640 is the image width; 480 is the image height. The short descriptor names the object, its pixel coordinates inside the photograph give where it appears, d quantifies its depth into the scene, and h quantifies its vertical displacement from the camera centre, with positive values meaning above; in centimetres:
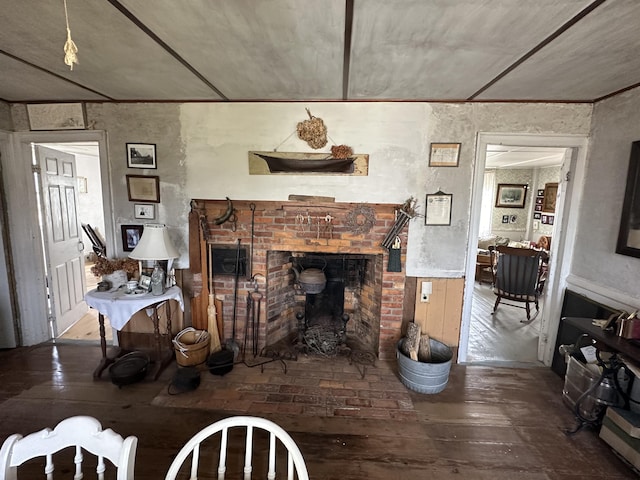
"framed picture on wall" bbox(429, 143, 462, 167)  246 +44
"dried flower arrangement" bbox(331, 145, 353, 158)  246 +44
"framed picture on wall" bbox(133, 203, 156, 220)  267 -12
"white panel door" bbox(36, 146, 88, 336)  293 -44
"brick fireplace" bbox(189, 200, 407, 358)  262 -43
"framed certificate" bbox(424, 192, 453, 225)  253 -3
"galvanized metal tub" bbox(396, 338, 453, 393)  226 -133
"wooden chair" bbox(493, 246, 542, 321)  353 -83
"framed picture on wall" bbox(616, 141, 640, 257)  201 -1
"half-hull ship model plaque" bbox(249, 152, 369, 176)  250 +33
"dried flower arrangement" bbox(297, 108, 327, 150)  243 +59
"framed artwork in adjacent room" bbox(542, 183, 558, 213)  550 +21
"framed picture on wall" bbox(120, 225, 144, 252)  272 -35
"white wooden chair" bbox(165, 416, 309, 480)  87 -78
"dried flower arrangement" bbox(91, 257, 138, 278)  257 -61
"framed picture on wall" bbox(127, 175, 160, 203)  263 +9
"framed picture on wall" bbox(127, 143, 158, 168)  260 +38
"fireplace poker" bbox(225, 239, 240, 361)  271 -119
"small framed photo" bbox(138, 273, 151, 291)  245 -70
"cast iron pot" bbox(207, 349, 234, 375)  244 -136
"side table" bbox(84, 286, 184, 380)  224 -86
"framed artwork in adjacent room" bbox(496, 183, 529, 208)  611 +26
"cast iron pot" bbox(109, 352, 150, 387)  228 -137
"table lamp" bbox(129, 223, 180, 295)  230 -41
